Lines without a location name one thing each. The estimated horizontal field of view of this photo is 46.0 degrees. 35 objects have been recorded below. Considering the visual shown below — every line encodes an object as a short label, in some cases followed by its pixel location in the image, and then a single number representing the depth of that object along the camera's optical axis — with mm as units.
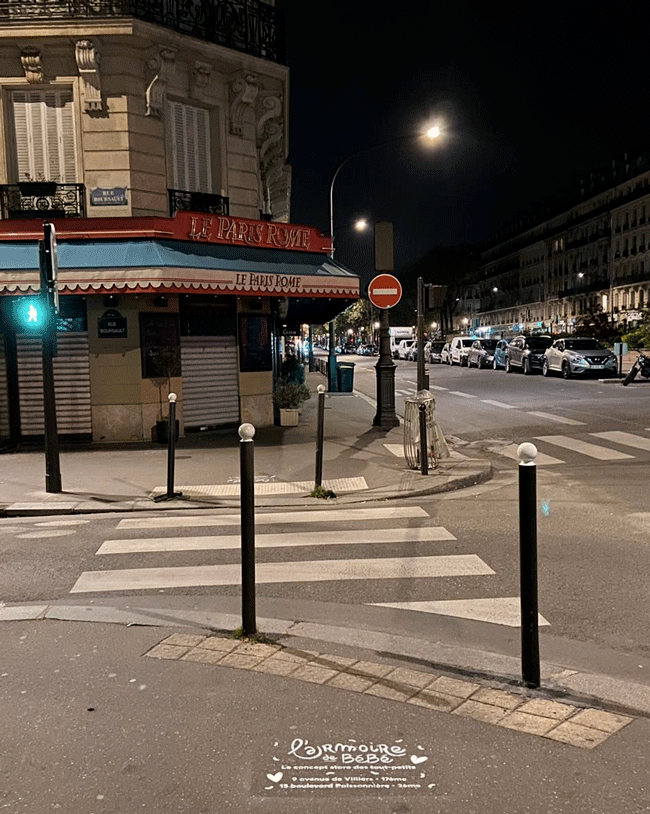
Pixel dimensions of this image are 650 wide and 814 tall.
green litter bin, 29109
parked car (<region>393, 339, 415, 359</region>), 64488
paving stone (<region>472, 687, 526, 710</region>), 3732
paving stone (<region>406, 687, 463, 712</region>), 3727
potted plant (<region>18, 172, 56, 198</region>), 14148
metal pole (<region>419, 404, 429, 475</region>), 10773
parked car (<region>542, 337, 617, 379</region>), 30688
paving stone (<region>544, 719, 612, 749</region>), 3363
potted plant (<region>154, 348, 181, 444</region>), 14289
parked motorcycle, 26438
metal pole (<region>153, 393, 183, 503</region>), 9367
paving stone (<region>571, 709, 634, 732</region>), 3521
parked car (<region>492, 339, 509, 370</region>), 41719
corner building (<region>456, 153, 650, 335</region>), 81238
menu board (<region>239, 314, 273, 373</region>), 16016
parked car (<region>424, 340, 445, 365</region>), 59153
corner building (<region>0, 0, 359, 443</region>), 13547
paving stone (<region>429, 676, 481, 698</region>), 3877
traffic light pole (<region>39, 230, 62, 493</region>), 9656
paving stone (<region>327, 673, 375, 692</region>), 3951
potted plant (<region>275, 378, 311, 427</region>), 16922
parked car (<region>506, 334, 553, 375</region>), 36000
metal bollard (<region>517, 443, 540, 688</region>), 3742
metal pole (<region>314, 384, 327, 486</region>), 9859
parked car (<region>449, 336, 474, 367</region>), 49969
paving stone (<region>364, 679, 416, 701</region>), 3846
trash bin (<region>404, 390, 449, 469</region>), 11031
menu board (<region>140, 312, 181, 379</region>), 14367
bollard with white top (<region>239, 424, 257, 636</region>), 4336
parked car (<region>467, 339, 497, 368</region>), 44875
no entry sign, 14781
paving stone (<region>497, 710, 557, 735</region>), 3477
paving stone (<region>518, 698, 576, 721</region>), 3621
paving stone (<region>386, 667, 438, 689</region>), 4000
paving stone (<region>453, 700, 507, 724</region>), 3590
